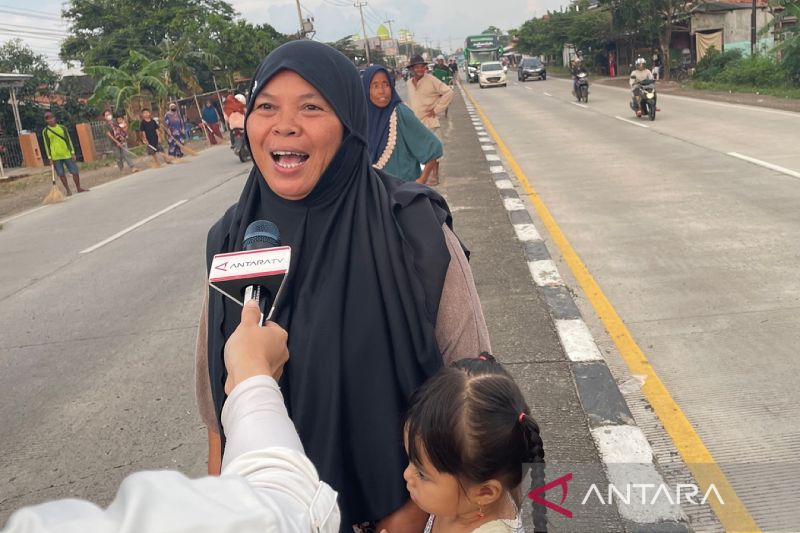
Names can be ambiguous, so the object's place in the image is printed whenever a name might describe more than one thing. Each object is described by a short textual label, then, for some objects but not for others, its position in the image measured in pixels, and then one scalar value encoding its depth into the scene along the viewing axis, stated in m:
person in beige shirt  9.72
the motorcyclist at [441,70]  20.91
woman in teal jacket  5.96
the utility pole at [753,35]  27.67
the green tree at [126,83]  24.91
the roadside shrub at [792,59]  22.14
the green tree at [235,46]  34.47
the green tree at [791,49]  22.12
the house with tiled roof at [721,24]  39.22
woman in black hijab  1.74
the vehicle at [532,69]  47.38
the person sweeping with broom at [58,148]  14.98
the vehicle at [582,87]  25.14
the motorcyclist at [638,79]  18.02
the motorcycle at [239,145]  18.19
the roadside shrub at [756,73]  24.34
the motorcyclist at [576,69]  24.97
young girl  1.57
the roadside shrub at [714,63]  30.51
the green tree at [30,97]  23.59
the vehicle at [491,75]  41.53
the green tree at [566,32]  47.97
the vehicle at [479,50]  51.44
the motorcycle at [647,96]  17.64
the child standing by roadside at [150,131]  20.06
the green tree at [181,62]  29.04
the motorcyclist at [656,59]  38.78
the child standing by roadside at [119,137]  18.95
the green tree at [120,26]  38.44
